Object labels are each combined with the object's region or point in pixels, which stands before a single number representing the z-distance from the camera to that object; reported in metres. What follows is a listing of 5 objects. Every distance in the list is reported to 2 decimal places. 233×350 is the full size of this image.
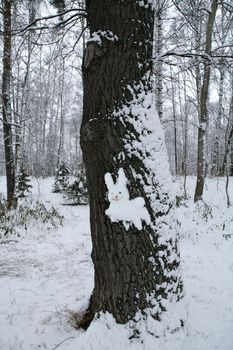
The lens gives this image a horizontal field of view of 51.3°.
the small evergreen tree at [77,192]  9.91
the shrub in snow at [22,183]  11.73
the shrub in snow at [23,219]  5.65
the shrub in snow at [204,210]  7.13
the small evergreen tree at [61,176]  13.05
